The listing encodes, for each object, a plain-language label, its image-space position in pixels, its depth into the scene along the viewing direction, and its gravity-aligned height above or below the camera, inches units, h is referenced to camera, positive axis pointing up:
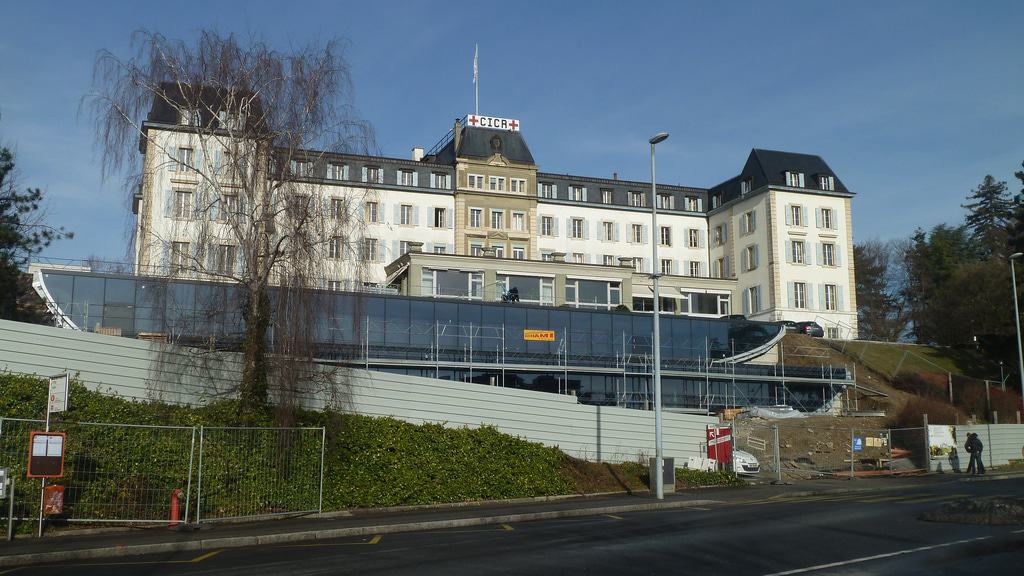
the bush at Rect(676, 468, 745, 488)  1091.1 -104.2
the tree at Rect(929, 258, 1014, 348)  2265.0 +245.8
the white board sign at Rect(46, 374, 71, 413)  619.5 -0.8
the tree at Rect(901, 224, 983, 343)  3184.1 +501.8
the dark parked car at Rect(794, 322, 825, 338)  2386.8 +183.4
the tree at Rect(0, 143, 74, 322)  1389.0 +252.5
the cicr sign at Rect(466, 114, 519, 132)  2662.4 +839.2
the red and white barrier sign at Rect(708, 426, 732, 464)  1132.5 -63.6
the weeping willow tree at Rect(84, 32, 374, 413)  720.3 +170.1
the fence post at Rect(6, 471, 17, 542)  608.1 -84.7
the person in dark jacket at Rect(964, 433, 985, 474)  1248.2 -73.5
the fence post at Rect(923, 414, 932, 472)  1295.5 -88.1
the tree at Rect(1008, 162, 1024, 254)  2240.4 +442.4
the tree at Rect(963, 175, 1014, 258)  3312.0 +711.6
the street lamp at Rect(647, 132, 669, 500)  945.5 -2.6
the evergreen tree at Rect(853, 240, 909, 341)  3329.2 +405.2
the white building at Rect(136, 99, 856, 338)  2613.2 +549.1
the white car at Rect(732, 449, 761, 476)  1191.6 -92.9
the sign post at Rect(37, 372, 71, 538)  618.2 -3.7
